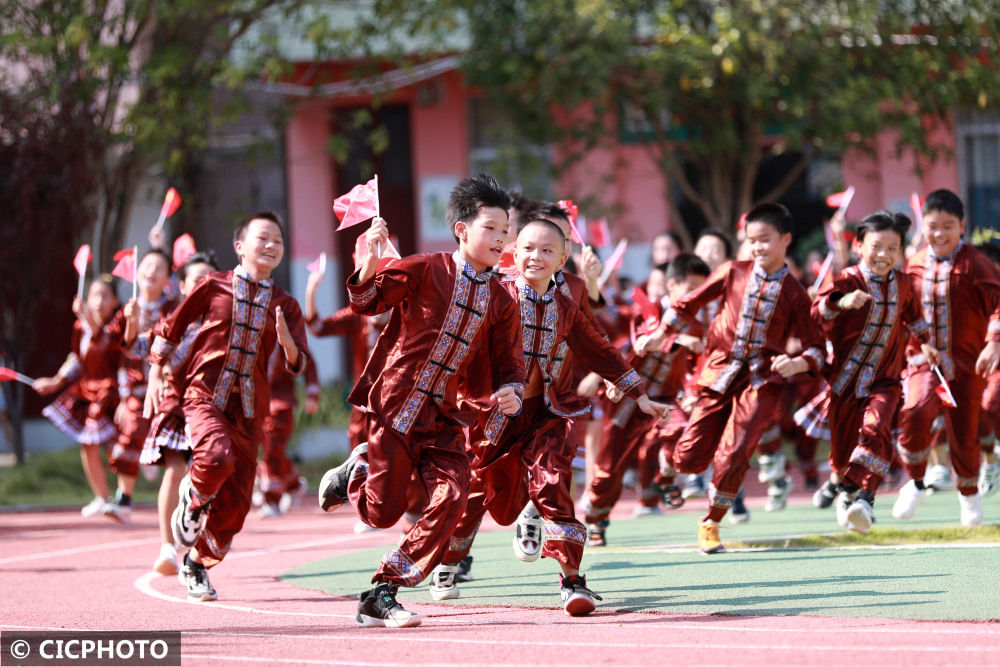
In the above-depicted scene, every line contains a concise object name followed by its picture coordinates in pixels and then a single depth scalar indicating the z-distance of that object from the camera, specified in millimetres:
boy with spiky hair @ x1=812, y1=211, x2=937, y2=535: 15070
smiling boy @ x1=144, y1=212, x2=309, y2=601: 13539
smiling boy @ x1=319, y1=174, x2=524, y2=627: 11258
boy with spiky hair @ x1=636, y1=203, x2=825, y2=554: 14539
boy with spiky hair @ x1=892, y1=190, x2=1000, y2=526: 15695
